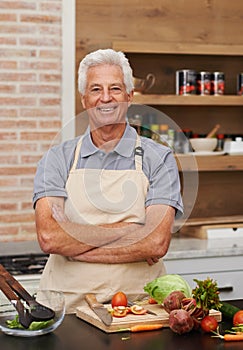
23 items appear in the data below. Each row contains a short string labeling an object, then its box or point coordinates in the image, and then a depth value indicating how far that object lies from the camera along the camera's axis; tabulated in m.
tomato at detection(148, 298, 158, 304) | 2.78
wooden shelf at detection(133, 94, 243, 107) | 4.59
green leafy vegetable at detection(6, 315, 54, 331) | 2.49
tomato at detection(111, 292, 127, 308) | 2.71
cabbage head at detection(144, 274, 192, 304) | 2.71
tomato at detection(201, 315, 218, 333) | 2.53
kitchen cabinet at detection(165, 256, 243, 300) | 4.22
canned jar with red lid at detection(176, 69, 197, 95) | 4.71
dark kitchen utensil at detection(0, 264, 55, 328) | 2.49
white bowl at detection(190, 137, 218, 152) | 4.75
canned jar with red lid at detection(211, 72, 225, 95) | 4.77
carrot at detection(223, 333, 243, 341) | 2.48
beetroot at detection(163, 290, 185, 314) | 2.59
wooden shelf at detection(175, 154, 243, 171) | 4.72
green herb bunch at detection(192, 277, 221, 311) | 2.57
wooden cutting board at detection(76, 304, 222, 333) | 2.55
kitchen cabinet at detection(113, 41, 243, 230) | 4.68
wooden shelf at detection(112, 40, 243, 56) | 4.61
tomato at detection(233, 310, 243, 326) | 2.59
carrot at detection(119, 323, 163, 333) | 2.54
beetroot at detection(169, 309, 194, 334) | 2.50
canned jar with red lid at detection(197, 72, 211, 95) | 4.75
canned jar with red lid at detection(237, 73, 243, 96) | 4.89
